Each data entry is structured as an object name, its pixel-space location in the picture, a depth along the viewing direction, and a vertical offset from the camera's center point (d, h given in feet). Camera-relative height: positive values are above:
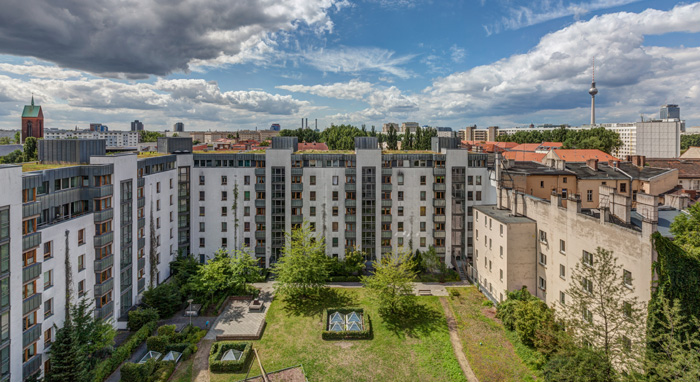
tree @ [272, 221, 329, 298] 158.20 -41.90
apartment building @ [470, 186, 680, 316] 93.50 -21.18
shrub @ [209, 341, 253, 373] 115.44 -59.74
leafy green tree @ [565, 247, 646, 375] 84.94 -33.20
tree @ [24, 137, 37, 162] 338.13 +23.39
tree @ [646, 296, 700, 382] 70.08 -36.19
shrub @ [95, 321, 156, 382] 108.17 -57.69
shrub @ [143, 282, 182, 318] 146.51 -50.99
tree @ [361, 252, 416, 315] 144.05 -46.24
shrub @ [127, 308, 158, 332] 134.62 -54.06
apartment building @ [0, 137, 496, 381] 191.21 -12.69
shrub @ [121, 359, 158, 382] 105.81 -58.02
